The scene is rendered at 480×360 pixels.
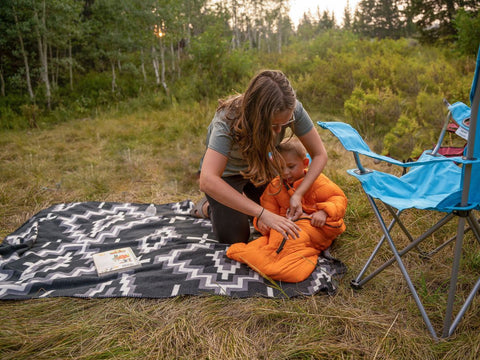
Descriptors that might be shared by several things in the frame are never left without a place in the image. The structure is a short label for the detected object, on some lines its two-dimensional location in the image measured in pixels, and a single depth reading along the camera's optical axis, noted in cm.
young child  195
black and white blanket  190
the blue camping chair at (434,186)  127
